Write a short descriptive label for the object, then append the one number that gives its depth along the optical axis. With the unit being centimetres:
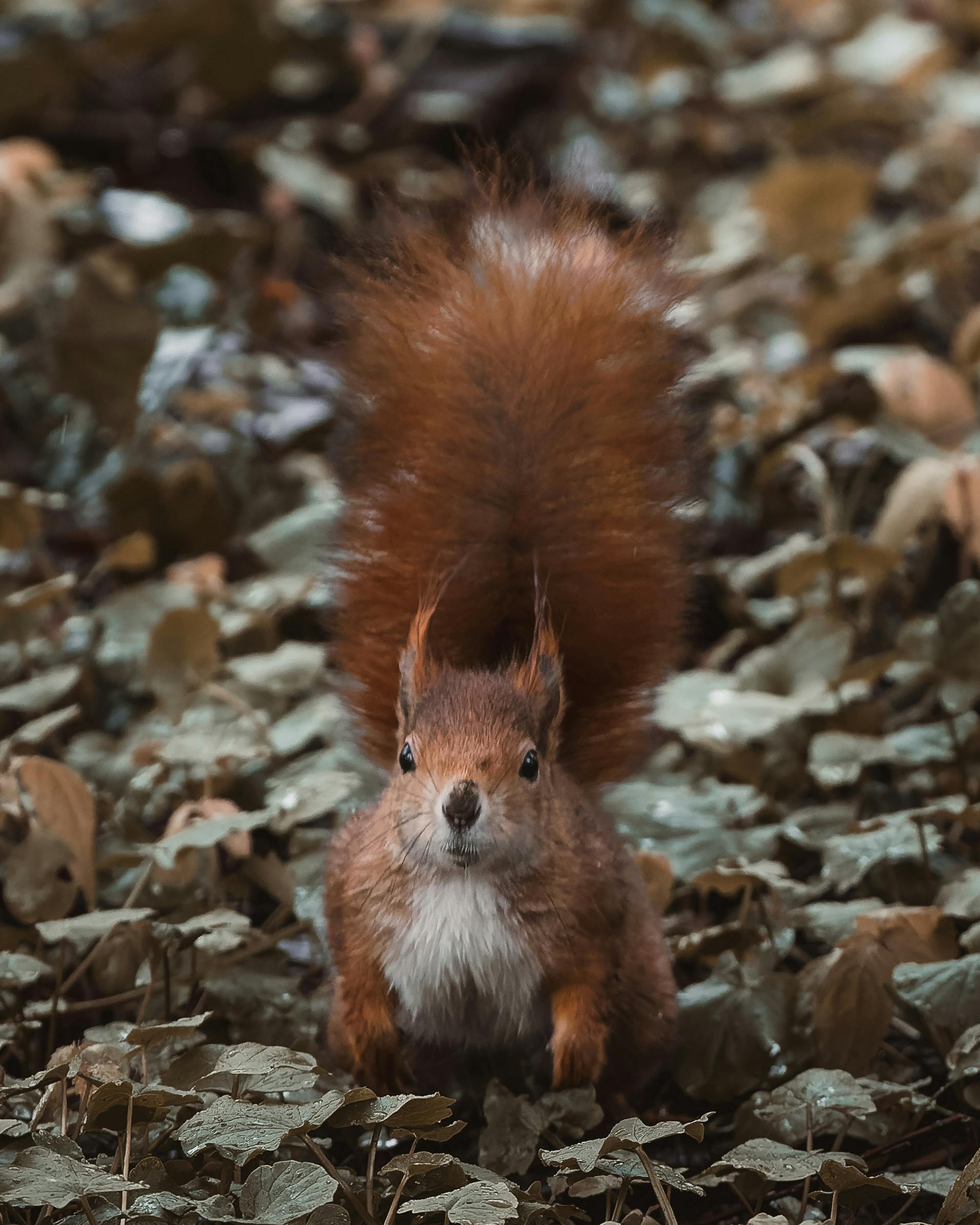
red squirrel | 414
